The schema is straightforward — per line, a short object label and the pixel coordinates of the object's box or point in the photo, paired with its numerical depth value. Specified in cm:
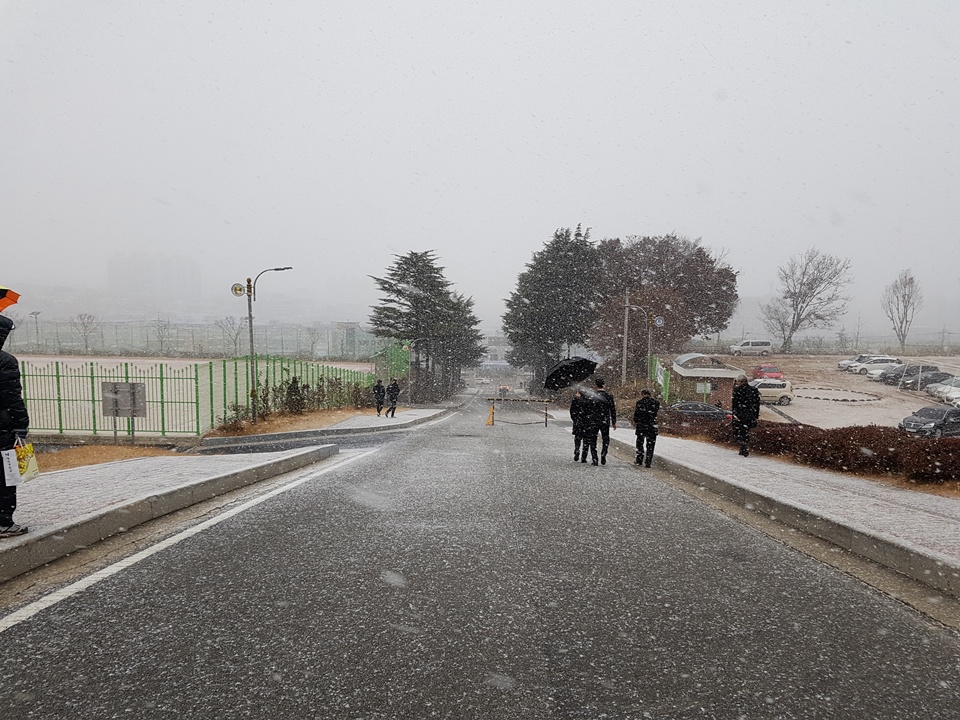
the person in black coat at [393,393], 2898
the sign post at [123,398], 1565
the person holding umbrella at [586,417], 1180
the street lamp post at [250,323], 2133
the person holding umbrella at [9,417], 461
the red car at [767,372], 3884
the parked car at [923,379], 3541
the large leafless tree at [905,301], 5835
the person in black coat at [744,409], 1280
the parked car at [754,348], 5746
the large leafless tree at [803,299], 5834
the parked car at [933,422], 1962
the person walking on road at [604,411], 1184
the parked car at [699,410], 2627
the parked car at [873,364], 4316
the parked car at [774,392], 3572
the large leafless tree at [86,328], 5094
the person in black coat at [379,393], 2912
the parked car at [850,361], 4611
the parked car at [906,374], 3791
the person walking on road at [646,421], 1155
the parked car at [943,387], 2897
